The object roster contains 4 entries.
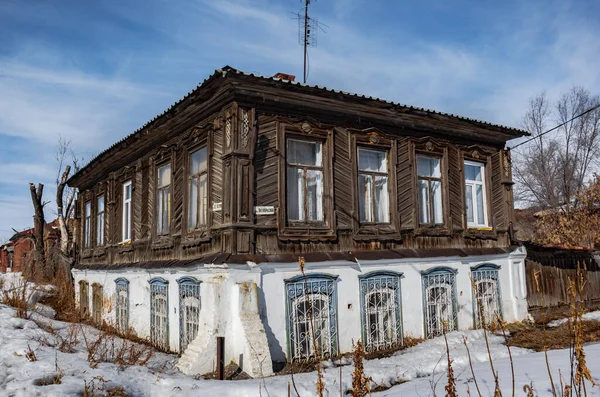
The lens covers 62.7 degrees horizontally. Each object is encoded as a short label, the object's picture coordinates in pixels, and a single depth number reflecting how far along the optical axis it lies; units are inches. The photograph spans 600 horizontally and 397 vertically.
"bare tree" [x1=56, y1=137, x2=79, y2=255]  987.3
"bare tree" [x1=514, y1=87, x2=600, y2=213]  1111.6
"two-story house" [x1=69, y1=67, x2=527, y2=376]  360.5
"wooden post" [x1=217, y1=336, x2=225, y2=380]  310.0
